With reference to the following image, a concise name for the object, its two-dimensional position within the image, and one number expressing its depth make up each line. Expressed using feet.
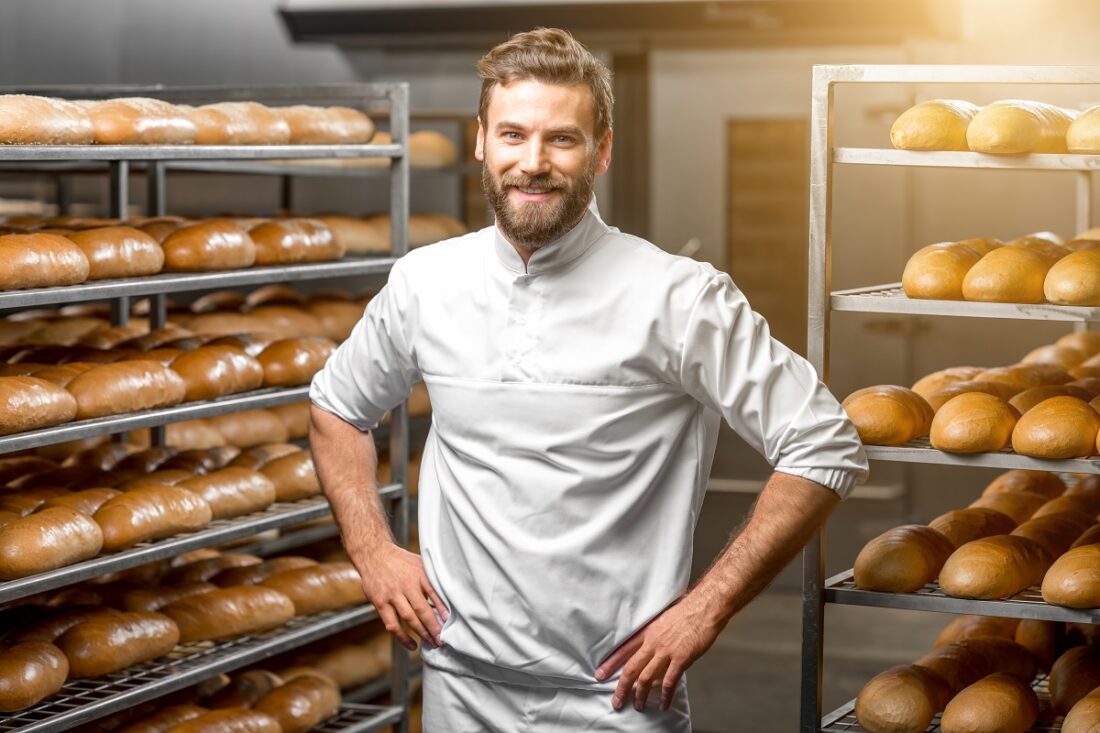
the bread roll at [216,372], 9.72
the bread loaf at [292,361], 10.47
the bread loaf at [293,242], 10.58
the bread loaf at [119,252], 9.09
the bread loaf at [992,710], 7.72
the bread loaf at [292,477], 10.59
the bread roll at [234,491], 9.82
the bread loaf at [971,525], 8.41
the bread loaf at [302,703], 10.09
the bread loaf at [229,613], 9.77
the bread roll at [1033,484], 9.91
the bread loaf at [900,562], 7.82
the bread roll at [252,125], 10.02
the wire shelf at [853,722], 8.09
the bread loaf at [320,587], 10.60
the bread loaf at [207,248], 9.82
